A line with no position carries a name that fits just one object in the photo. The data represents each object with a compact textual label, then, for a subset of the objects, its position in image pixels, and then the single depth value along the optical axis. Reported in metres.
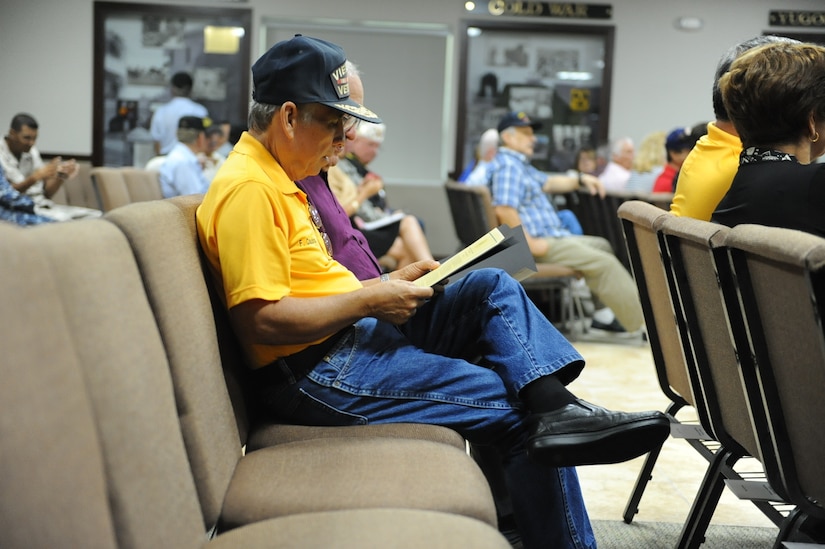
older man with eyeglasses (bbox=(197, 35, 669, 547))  1.77
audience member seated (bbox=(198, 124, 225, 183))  6.79
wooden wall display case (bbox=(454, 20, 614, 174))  9.11
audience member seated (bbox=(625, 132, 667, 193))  7.46
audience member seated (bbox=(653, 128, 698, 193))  5.89
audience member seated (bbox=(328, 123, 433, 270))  5.06
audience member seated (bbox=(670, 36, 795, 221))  2.37
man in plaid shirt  5.45
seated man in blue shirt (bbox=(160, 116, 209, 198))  6.23
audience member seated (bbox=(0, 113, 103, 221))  6.64
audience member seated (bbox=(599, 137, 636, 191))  7.99
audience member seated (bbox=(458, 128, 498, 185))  8.00
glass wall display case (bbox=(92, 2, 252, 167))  8.97
